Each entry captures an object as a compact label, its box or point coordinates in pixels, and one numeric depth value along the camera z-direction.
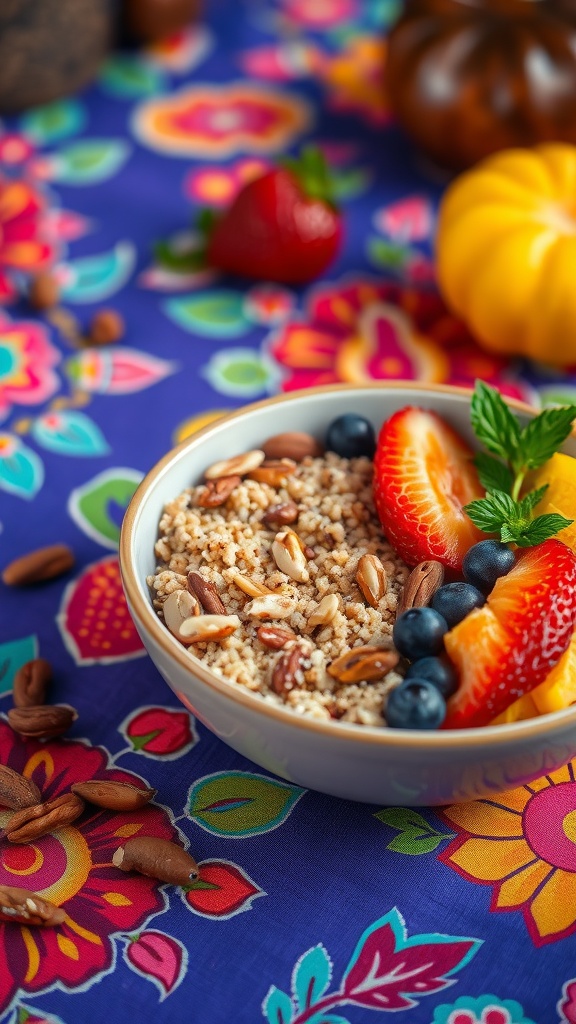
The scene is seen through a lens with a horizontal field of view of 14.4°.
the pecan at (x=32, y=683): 0.66
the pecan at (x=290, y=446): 0.69
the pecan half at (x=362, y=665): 0.61
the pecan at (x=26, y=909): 0.60
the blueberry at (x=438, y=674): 0.61
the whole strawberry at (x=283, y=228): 0.81
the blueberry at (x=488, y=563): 0.63
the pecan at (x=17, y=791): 0.63
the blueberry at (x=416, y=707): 0.59
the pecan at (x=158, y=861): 0.61
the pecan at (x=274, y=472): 0.67
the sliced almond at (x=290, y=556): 0.64
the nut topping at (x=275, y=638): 0.62
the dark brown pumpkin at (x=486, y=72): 0.84
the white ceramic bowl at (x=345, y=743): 0.59
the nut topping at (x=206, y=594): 0.63
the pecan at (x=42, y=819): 0.62
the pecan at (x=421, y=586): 0.63
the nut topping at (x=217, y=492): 0.66
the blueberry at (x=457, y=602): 0.62
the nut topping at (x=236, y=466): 0.67
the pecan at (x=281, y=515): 0.66
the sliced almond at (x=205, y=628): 0.62
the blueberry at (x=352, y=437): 0.68
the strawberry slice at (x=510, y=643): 0.60
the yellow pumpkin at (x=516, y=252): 0.77
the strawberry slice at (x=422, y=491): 0.65
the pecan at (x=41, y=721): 0.65
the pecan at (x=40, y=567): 0.70
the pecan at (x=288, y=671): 0.61
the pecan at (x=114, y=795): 0.63
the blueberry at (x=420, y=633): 0.61
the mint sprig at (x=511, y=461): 0.64
